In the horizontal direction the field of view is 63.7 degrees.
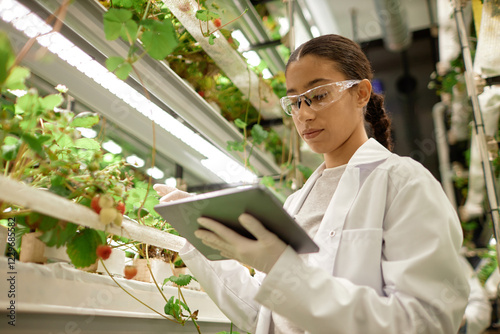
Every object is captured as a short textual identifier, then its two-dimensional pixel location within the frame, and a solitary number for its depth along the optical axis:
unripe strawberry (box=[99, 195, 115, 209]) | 0.85
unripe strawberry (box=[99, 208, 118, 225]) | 0.84
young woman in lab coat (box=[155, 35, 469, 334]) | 0.79
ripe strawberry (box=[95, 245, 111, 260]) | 0.90
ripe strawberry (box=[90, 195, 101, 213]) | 0.86
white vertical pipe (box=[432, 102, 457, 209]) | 4.21
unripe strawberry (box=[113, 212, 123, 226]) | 0.88
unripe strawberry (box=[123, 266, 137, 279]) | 1.19
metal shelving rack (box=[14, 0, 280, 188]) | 1.15
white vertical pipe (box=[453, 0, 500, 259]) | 1.96
